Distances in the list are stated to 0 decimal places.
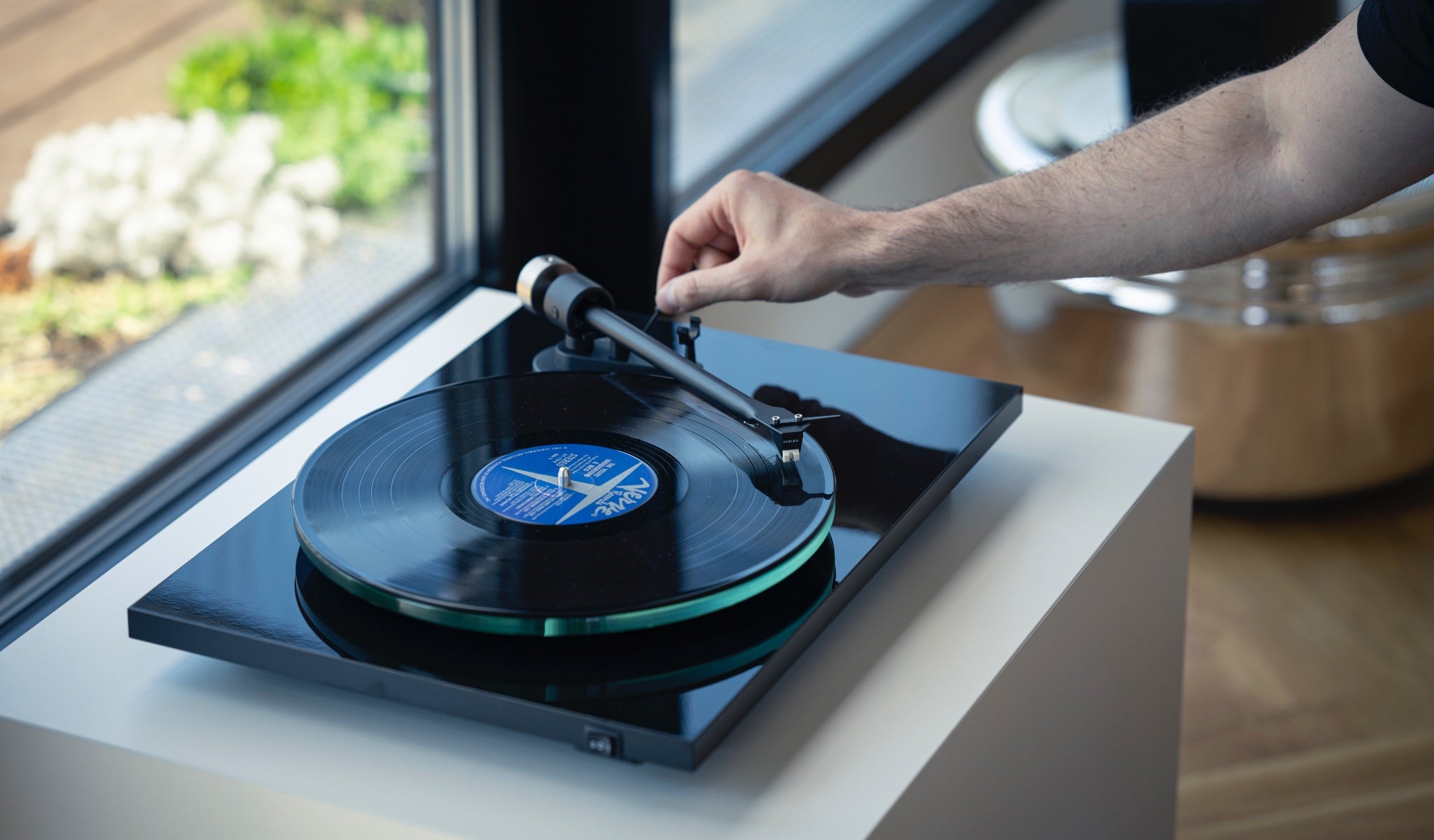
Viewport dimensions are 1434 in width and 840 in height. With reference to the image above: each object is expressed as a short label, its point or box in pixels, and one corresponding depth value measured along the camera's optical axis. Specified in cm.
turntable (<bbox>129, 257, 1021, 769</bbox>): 156
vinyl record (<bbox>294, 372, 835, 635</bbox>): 158
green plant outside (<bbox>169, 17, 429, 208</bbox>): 222
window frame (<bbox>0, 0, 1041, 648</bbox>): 218
